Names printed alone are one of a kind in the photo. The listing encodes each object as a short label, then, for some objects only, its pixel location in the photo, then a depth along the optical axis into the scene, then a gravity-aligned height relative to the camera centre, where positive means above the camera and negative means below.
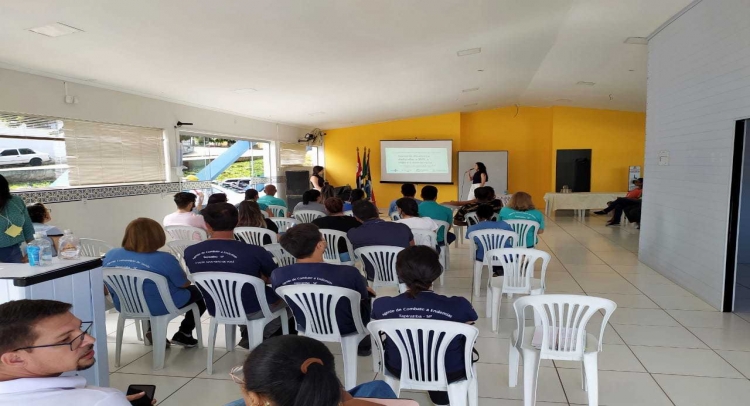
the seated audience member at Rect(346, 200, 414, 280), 3.88 -0.60
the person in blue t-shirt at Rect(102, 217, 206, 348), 2.89 -0.58
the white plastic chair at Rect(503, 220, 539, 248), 4.82 -0.69
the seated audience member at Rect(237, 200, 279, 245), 4.51 -0.49
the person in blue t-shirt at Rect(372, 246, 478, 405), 2.10 -0.66
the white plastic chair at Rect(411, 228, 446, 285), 4.55 -0.72
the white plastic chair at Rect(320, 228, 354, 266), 4.45 -0.76
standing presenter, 8.57 -0.20
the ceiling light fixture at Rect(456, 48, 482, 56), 6.09 +1.56
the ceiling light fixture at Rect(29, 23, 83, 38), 3.43 +1.10
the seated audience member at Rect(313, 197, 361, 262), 4.50 -0.57
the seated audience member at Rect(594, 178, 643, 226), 9.40 -0.81
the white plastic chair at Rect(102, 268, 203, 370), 2.83 -0.86
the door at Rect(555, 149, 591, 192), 11.60 -0.11
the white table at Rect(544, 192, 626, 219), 10.43 -0.83
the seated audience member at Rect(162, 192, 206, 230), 4.80 -0.51
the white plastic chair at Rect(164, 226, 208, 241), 4.66 -0.67
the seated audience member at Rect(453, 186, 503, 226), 5.79 -0.42
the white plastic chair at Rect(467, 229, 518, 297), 4.29 -0.69
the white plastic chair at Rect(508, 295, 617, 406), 2.31 -0.94
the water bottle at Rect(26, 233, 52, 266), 1.93 -0.35
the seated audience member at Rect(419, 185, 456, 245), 5.61 -0.56
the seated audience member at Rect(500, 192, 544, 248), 4.88 -0.51
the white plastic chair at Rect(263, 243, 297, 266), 3.88 -0.76
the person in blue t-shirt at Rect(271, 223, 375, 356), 2.57 -0.61
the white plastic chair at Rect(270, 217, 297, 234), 5.50 -0.68
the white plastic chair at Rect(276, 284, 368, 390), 2.50 -0.84
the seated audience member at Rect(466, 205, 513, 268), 4.33 -0.57
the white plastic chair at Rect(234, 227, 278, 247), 4.49 -0.66
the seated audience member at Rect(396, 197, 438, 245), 4.61 -0.54
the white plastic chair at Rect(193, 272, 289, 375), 2.78 -0.84
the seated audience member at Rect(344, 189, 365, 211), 6.64 -0.43
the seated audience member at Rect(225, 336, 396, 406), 0.92 -0.44
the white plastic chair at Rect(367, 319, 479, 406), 2.00 -0.84
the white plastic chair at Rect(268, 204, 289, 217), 6.77 -0.64
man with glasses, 1.10 -0.50
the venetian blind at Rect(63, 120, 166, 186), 5.16 +0.21
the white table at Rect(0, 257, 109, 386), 1.77 -0.49
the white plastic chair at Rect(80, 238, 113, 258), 4.20 -0.72
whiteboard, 12.03 +0.07
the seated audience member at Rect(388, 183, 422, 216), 6.30 -0.33
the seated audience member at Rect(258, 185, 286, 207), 6.73 -0.47
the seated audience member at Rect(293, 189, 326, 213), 6.02 -0.48
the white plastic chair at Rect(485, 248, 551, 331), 3.53 -0.89
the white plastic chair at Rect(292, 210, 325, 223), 5.93 -0.62
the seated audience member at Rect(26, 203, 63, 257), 3.74 -0.44
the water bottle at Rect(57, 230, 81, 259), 2.09 -0.36
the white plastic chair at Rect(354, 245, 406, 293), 3.79 -0.80
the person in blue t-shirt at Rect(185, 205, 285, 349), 2.90 -0.59
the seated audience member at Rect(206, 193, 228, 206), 5.18 -0.34
